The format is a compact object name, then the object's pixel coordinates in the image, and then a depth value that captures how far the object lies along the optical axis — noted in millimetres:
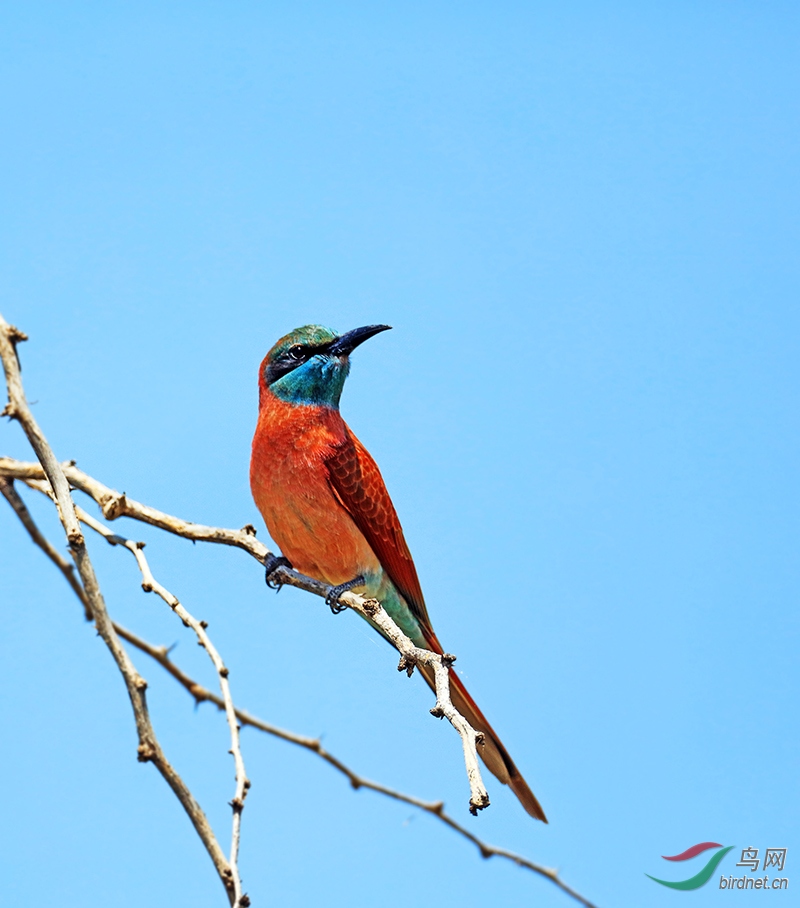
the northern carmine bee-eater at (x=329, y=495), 9711
